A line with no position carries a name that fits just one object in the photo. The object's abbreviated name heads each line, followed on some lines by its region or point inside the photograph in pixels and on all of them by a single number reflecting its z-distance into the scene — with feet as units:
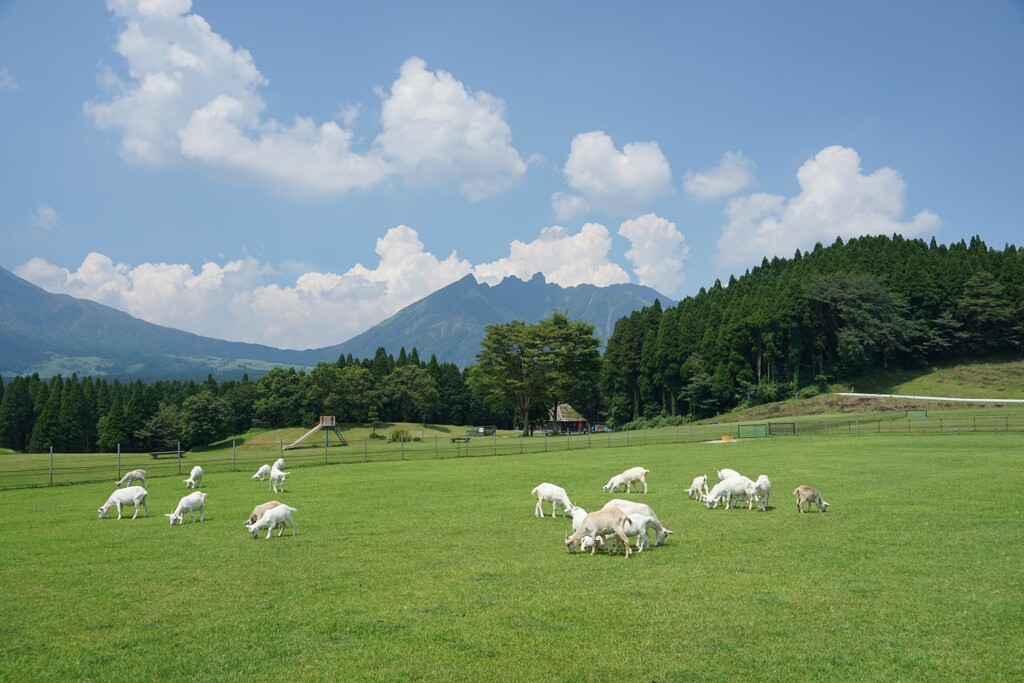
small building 358.43
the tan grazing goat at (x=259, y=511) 51.62
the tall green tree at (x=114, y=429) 322.75
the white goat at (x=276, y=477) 86.36
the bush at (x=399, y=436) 245.00
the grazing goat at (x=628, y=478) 72.31
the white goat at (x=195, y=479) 91.98
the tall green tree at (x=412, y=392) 359.25
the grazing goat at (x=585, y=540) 41.65
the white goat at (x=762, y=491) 58.49
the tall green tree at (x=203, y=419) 318.04
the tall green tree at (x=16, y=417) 347.56
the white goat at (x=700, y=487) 67.10
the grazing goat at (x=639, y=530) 41.86
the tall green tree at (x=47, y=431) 318.24
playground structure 248.65
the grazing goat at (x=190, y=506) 57.88
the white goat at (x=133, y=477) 89.00
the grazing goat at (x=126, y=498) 62.18
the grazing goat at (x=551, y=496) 57.06
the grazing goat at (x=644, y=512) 43.73
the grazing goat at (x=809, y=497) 56.13
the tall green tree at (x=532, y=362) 253.44
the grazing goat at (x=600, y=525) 41.40
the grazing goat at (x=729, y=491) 59.67
